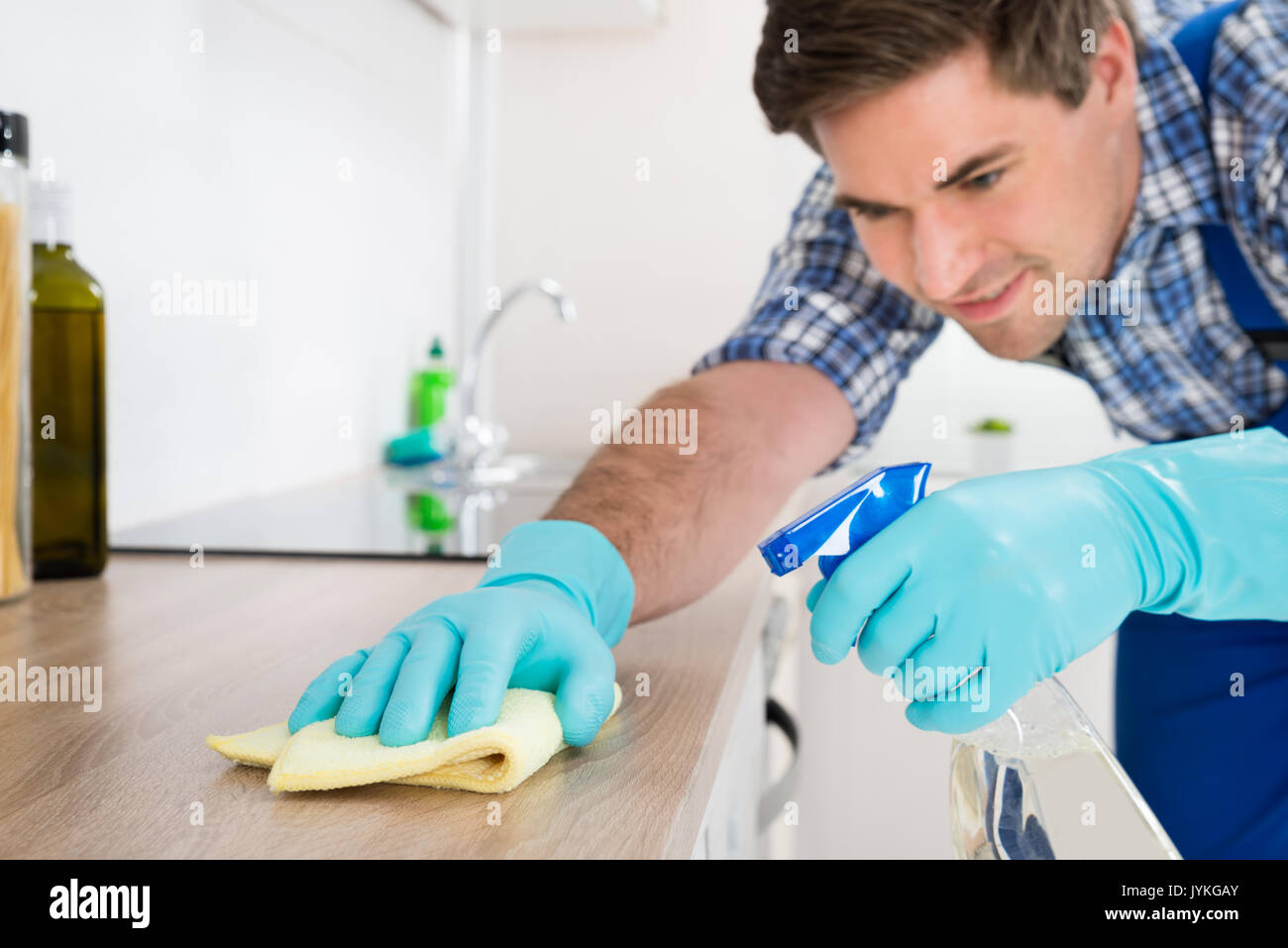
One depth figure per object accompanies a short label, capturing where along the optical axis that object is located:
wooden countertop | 0.49
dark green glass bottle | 1.00
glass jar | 0.88
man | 0.73
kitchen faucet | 1.95
